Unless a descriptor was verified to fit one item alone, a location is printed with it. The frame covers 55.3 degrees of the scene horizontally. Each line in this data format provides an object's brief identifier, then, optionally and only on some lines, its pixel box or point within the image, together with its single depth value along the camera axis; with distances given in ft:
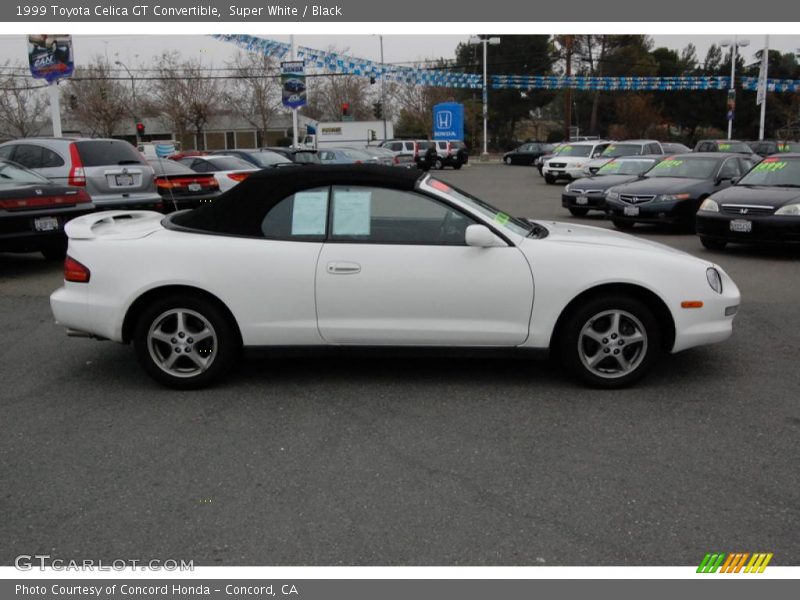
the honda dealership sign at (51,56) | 64.34
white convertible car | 16.92
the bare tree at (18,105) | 179.73
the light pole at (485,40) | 165.58
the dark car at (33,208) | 30.94
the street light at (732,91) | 155.94
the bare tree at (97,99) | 177.83
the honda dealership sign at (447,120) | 169.68
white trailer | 166.71
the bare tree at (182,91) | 189.06
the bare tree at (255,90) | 194.08
